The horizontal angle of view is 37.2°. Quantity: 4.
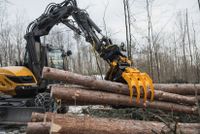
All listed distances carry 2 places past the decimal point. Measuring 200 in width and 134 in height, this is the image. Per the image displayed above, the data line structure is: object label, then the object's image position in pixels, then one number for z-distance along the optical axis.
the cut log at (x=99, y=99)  5.58
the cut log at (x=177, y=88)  6.45
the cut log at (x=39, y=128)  5.00
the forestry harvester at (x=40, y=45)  8.78
